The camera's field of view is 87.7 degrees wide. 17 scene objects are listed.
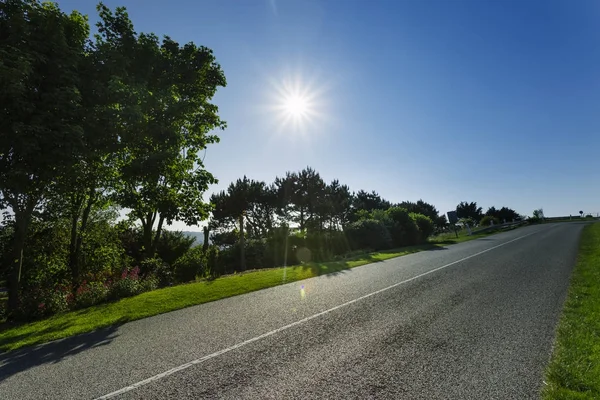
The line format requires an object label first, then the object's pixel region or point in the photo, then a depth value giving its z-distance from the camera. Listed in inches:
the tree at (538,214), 3282.5
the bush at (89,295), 433.5
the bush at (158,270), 695.1
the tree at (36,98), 319.3
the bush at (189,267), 836.6
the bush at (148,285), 525.6
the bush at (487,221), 2455.0
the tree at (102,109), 386.0
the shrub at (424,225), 1452.1
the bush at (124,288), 468.4
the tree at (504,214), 3382.4
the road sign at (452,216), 1560.8
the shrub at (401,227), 1301.7
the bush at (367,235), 1149.7
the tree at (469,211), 4016.2
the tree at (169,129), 440.5
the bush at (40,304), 390.6
